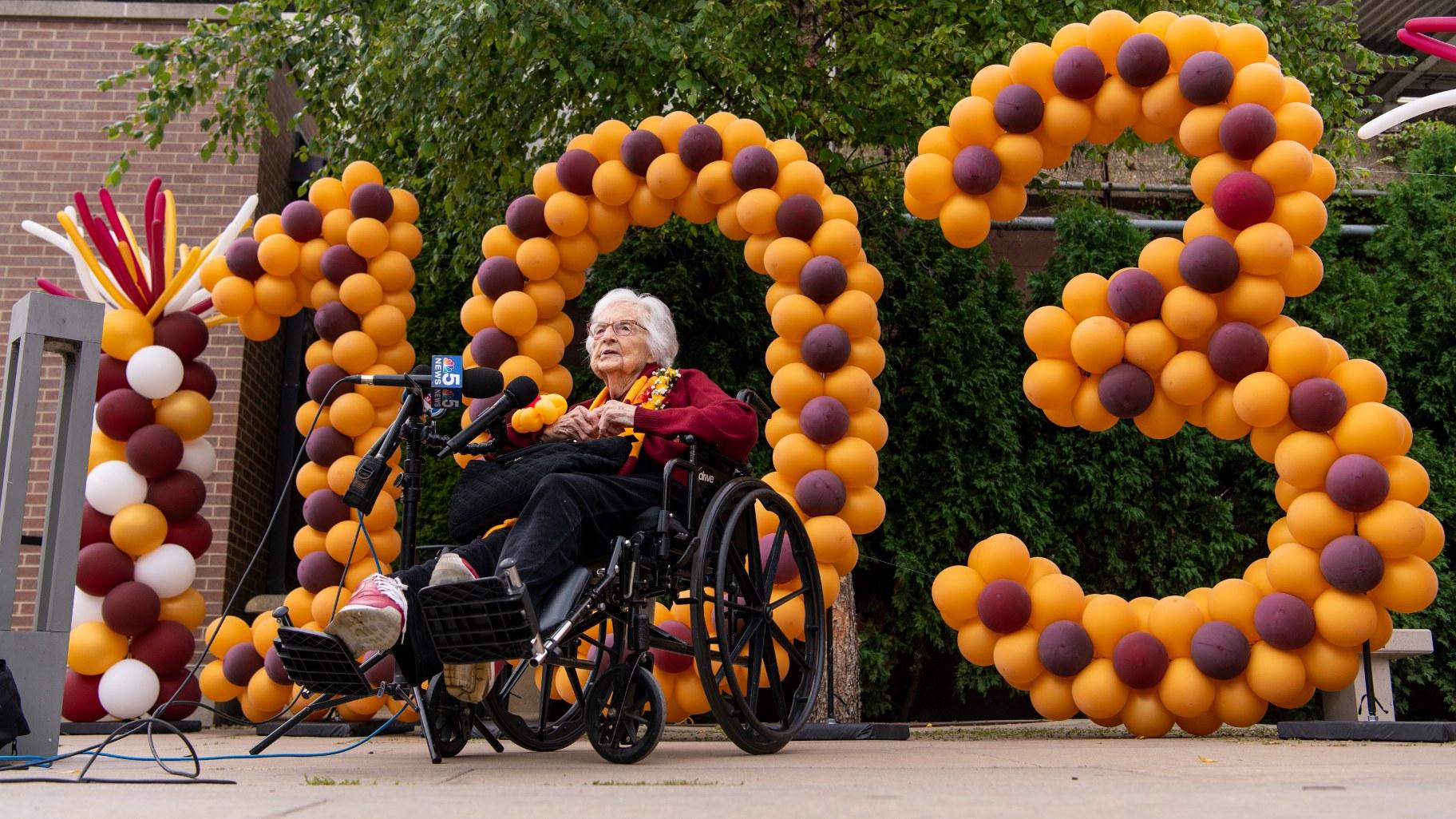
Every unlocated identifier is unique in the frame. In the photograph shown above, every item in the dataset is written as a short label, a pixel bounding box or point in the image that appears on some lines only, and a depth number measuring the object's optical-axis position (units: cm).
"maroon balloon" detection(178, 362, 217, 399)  475
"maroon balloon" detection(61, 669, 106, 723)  438
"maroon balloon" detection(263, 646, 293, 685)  422
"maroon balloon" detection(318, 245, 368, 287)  456
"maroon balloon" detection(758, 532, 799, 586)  359
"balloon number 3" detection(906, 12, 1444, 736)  351
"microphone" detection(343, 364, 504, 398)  266
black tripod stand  238
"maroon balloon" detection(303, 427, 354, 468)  452
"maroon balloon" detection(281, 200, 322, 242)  461
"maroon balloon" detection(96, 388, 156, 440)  457
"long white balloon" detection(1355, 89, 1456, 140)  431
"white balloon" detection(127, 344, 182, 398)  457
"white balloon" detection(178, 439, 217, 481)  473
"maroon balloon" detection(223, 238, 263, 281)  459
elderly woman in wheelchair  243
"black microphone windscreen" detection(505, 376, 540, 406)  273
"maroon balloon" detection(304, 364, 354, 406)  454
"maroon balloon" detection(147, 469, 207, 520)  461
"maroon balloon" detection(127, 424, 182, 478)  455
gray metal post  258
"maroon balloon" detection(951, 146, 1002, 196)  389
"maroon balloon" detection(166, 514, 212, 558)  466
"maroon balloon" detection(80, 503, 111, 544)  456
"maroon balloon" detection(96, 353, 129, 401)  465
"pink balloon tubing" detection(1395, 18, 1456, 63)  411
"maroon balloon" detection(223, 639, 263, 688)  444
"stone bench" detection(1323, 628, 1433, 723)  420
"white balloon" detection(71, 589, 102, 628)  448
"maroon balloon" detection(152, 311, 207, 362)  472
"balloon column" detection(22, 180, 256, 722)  443
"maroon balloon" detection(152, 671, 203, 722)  451
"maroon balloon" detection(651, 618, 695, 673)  382
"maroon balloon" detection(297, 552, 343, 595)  444
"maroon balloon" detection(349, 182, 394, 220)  462
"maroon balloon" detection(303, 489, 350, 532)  448
